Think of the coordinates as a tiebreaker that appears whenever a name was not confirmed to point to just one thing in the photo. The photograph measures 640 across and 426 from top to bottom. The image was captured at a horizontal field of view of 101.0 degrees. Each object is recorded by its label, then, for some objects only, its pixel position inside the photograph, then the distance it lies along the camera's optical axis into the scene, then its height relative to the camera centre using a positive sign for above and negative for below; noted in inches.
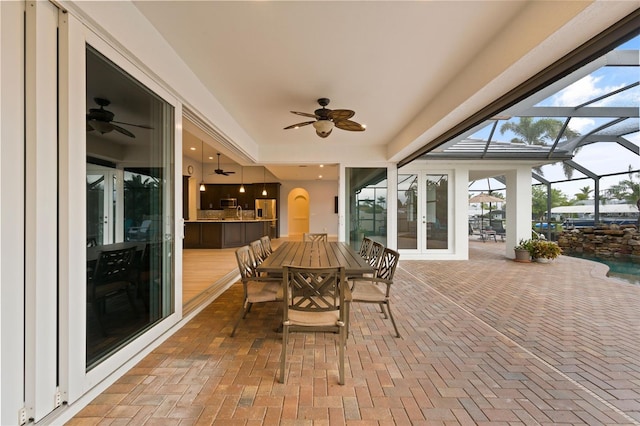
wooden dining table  90.0 -19.0
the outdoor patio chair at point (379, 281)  100.0 -30.9
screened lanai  144.3 +61.9
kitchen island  316.8 -26.0
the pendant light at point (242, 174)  432.8 +63.1
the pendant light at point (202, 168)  305.6 +69.7
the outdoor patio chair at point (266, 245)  144.7 -18.4
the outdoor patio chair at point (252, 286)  96.3 -30.6
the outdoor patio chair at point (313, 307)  72.3 -27.5
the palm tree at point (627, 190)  271.1 +23.8
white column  259.1 +7.6
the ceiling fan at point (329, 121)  120.2 +44.4
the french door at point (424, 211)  260.2 +0.4
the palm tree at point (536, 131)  223.5 +71.4
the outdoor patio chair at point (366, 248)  143.9 -20.2
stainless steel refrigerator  450.0 +7.4
